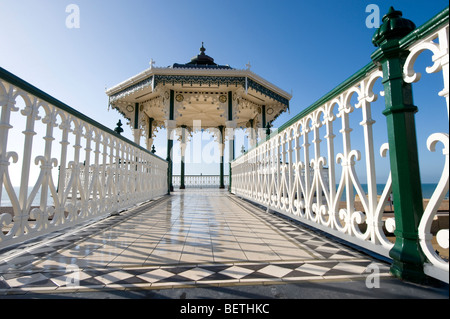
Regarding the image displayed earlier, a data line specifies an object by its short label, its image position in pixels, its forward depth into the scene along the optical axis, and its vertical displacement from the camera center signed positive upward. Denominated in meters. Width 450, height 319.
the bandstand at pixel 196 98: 9.14 +3.75
